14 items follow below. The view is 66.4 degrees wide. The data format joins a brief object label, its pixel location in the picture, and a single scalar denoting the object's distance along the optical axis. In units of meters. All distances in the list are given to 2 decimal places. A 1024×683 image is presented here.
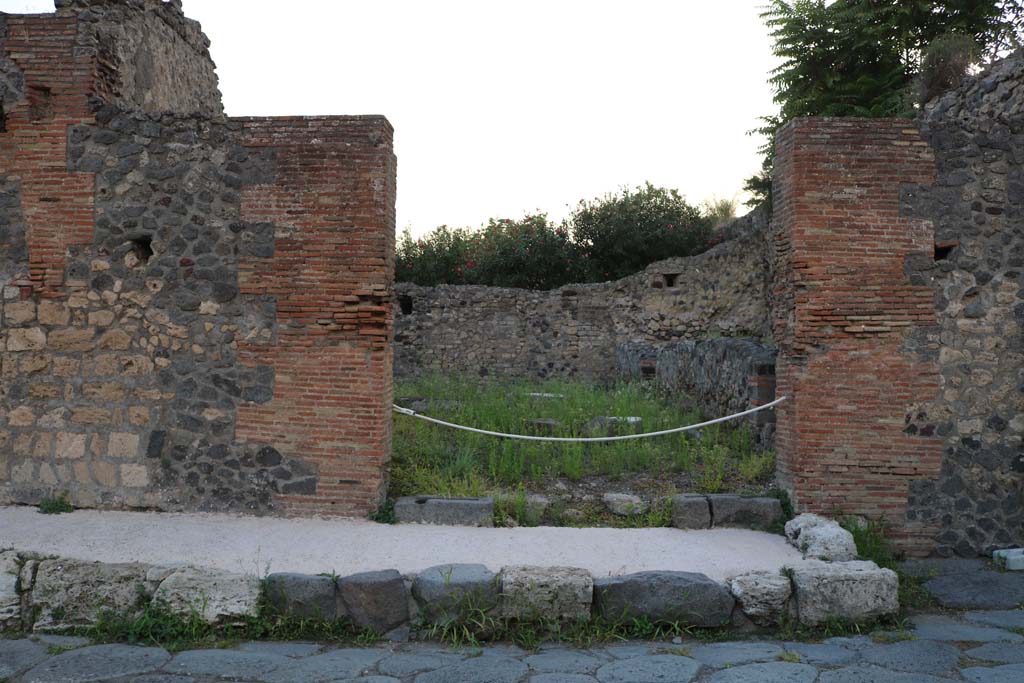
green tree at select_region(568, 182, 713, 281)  22.86
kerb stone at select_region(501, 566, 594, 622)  4.38
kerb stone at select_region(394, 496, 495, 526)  5.66
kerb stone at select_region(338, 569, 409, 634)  4.44
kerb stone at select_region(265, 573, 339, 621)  4.45
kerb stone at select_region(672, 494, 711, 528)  5.68
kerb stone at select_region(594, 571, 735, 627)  4.45
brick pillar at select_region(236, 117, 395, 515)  5.70
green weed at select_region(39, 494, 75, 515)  5.72
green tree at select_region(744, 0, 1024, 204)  14.98
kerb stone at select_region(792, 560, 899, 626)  4.48
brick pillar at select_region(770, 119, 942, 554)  5.62
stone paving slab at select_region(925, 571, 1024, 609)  4.93
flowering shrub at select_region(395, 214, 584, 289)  22.61
